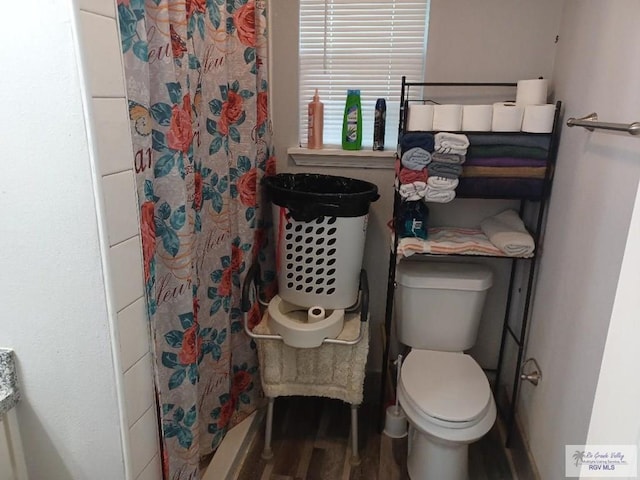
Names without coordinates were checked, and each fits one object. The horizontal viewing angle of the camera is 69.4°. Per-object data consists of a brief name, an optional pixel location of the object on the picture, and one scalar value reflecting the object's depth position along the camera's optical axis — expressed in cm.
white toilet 158
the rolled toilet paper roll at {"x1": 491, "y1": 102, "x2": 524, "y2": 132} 168
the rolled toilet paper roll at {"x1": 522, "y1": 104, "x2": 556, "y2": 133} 163
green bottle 196
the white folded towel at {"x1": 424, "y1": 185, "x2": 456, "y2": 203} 168
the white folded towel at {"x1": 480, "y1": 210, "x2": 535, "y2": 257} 171
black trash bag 171
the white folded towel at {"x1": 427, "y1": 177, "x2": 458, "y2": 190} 166
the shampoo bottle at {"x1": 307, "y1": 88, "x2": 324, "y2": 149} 201
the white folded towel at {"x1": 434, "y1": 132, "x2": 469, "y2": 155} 163
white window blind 194
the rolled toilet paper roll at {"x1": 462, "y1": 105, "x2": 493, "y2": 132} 170
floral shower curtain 114
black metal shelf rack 171
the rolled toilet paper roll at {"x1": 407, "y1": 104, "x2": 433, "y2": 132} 170
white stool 181
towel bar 103
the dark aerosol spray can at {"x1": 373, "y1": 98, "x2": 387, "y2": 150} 196
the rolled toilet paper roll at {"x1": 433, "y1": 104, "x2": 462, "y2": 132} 169
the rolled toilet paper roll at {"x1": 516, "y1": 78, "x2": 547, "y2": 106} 170
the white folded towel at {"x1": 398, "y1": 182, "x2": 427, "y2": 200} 168
